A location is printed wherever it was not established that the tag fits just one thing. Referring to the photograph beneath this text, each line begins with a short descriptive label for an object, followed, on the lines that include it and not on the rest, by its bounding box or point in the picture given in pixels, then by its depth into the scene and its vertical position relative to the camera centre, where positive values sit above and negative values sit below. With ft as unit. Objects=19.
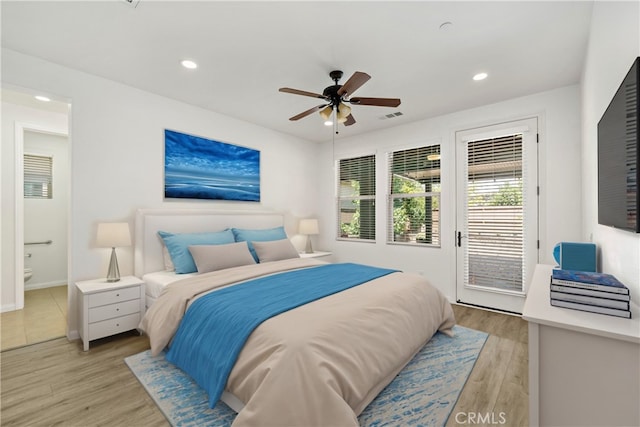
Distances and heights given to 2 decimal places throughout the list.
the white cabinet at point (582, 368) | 3.39 -2.02
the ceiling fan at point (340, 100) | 7.74 +3.42
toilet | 13.39 -2.88
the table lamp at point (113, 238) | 8.98 -0.79
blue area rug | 5.60 -4.05
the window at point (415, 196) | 13.47 +0.90
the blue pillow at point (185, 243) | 9.91 -1.09
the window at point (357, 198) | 15.90 +0.96
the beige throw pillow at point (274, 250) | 11.51 -1.54
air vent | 12.79 +4.62
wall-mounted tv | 3.41 +0.84
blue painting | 11.47 +2.03
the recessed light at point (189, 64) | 8.59 +4.71
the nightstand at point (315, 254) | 14.94 -2.24
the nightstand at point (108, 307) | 8.27 -2.88
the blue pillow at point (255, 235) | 12.00 -0.95
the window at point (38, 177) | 14.62 +2.02
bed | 4.50 -2.54
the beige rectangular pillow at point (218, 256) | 9.65 -1.52
